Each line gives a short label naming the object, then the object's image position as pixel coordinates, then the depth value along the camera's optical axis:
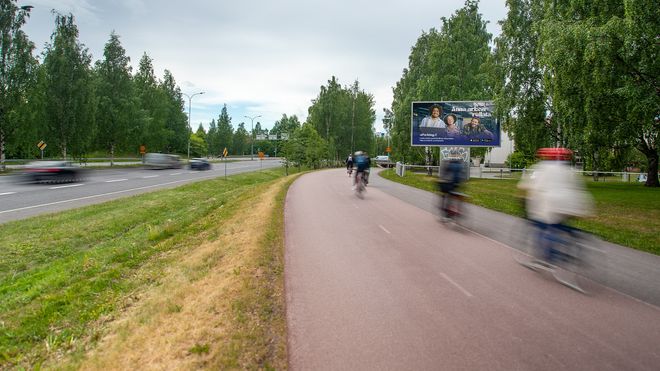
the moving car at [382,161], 69.62
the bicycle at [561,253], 5.83
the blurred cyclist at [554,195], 5.87
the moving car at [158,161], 41.28
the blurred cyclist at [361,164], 17.59
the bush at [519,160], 56.50
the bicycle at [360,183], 17.41
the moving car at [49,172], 22.36
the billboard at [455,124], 30.66
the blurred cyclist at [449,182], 10.50
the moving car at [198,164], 43.47
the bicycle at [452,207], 10.39
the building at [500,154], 80.88
